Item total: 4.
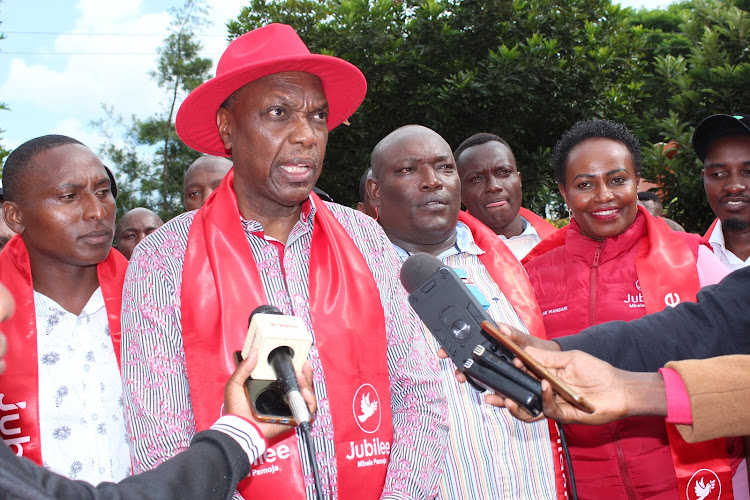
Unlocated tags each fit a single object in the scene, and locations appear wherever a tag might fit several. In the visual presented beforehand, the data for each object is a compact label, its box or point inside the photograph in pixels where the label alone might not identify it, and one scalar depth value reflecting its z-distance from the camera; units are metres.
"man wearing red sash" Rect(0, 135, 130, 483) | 2.59
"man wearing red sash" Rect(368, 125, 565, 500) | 2.85
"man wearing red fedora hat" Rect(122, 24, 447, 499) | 2.19
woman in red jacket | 3.05
